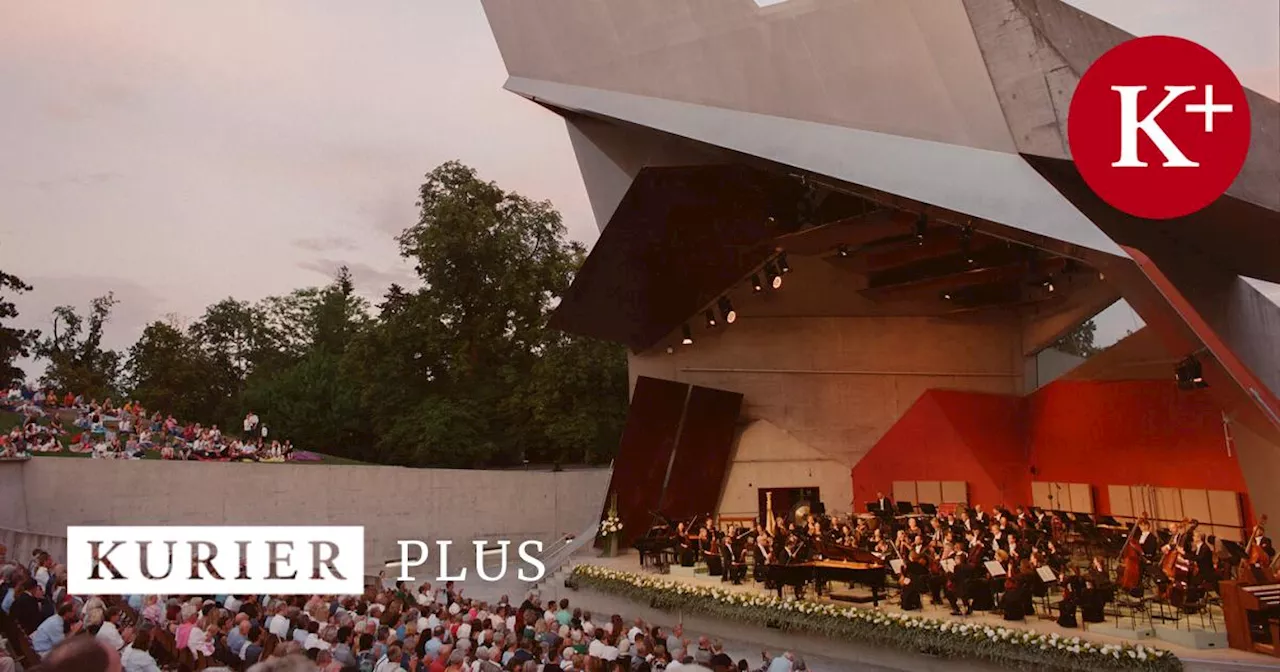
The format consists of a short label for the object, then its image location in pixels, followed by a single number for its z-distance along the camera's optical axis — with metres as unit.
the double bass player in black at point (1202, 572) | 10.05
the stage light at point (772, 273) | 18.62
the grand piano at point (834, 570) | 11.93
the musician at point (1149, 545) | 11.31
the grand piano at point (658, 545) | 16.34
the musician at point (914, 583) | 11.88
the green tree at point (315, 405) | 32.06
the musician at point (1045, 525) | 13.77
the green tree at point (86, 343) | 42.97
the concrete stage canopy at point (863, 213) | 9.34
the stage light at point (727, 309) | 19.20
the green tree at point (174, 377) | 35.75
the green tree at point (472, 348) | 30.86
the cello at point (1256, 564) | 9.45
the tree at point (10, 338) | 31.78
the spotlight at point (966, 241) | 12.18
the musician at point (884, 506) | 17.25
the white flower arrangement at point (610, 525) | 18.86
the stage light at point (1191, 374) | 11.69
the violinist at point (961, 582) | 11.43
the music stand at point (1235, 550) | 10.38
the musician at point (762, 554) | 13.51
